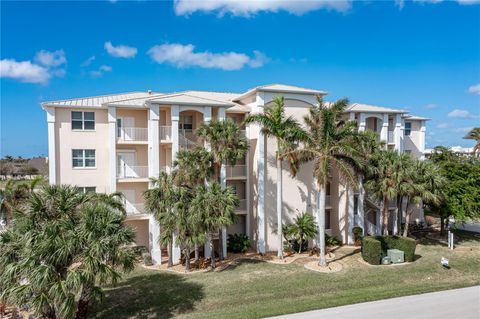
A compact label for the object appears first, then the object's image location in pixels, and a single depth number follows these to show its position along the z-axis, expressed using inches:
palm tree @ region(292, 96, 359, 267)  816.9
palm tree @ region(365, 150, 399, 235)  935.0
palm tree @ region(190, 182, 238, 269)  745.6
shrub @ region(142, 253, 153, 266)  859.4
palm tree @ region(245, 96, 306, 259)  846.5
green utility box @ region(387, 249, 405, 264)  860.0
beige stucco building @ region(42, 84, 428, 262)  882.1
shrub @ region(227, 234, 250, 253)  946.1
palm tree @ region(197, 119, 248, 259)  818.8
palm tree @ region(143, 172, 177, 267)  759.1
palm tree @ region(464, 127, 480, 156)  1670.8
